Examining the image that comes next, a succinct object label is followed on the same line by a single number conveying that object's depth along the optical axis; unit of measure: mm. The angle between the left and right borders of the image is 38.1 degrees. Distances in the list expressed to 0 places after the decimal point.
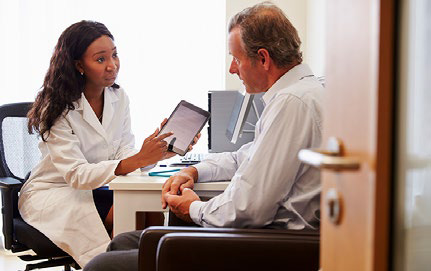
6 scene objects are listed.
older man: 1541
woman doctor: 2322
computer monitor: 2457
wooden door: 678
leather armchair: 1374
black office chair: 2359
